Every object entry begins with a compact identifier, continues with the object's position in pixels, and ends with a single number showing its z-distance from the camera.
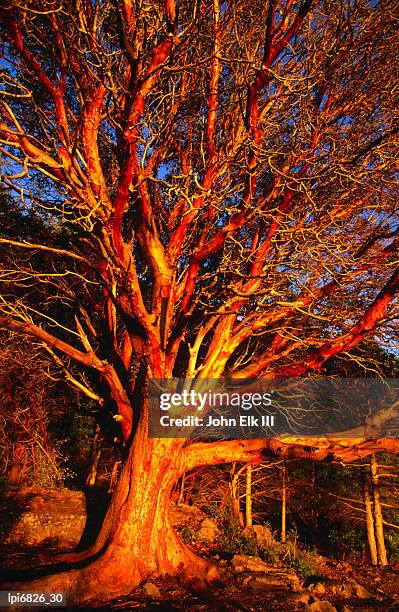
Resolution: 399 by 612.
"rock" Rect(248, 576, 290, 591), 6.30
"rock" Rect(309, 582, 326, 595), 6.72
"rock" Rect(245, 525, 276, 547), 9.31
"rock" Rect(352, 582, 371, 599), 7.17
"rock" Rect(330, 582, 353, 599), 6.92
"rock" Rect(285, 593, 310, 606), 5.67
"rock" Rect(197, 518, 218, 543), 9.01
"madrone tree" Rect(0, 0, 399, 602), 5.85
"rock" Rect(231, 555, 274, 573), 7.13
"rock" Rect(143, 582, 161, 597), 5.54
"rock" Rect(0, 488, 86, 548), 8.11
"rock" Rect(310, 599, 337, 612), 5.55
